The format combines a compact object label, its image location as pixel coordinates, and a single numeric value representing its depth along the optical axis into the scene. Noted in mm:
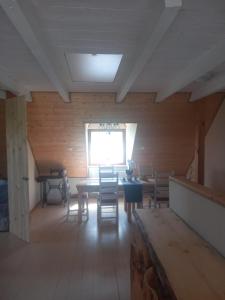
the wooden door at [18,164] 3645
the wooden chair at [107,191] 4617
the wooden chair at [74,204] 4637
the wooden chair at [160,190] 4797
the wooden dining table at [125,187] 4641
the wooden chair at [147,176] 4922
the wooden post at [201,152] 5457
